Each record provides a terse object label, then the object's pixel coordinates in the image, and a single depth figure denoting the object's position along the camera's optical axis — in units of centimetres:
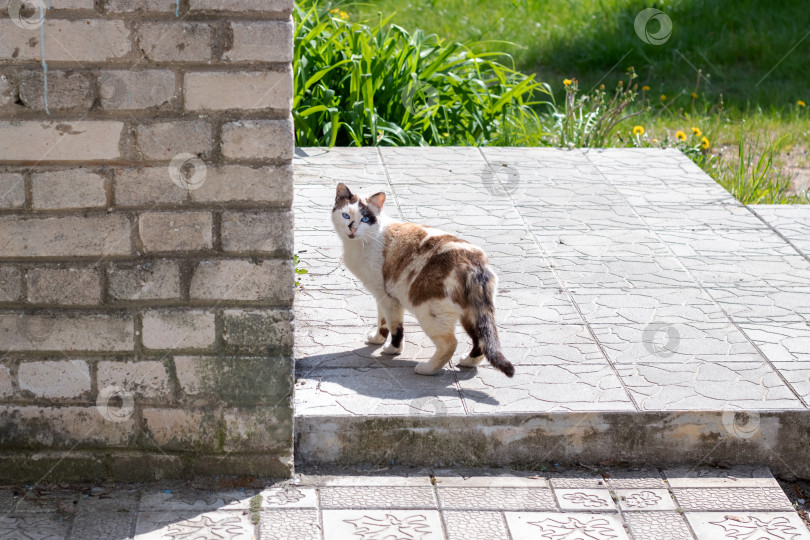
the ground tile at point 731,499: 358
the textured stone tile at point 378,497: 352
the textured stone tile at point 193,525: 330
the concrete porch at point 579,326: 381
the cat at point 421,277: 399
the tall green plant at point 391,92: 787
